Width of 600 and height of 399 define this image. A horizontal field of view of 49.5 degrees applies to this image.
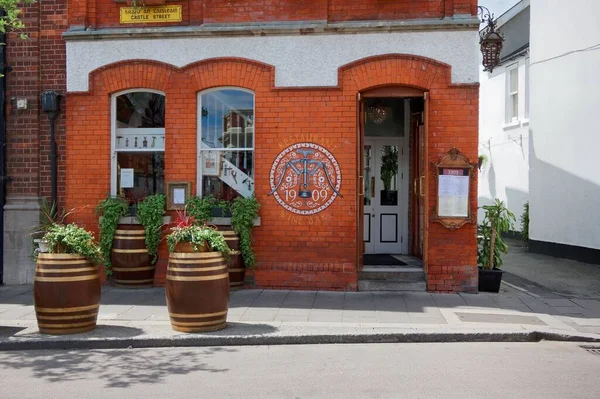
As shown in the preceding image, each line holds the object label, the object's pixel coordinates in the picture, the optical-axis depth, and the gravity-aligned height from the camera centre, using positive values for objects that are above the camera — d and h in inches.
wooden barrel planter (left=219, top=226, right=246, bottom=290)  411.2 -48.0
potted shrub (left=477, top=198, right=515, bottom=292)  416.5 -39.3
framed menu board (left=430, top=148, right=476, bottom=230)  407.5 -1.2
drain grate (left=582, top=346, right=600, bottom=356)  288.7 -72.8
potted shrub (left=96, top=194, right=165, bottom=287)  424.2 -34.4
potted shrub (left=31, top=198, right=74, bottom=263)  435.5 -19.4
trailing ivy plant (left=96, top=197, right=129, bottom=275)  427.5 -23.1
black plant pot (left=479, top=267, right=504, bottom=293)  414.9 -58.3
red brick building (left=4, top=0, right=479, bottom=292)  412.2 +52.4
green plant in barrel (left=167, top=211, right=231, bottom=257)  312.7 -24.9
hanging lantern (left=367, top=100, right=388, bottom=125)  508.7 +60.0
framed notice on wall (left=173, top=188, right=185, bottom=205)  432.5 -5.8
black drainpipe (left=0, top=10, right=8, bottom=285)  451.2 +21.4
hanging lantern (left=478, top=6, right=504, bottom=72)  452.4 +99.9
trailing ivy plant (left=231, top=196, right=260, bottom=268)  415.5 -22.1
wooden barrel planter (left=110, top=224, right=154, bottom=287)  423.5 -46.2
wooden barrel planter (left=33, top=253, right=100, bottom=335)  306.5 -50.3
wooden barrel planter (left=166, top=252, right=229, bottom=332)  306.2 -48.8
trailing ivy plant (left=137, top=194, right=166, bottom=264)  426.0 -20.2
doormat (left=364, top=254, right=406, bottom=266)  450.3 -52.0
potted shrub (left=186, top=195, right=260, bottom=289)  413.7 -25.8
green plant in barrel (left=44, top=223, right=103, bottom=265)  311.4 -26.7
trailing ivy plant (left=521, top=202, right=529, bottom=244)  725.9 -39.1
